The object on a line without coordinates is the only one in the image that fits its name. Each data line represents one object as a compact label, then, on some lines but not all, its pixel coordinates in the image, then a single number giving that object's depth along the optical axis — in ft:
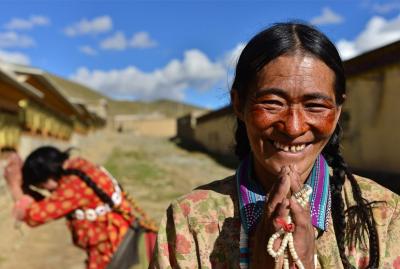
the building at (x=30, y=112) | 27.13
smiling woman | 4.72
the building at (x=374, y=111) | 25.05
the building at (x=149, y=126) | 159.22
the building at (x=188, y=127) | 96.72
